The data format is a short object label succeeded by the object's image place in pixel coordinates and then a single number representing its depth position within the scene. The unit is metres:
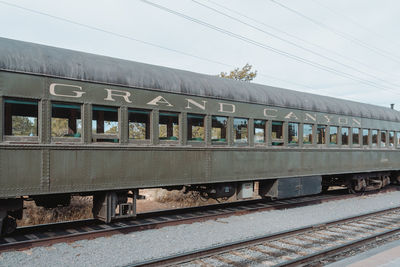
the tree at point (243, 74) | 23.40
